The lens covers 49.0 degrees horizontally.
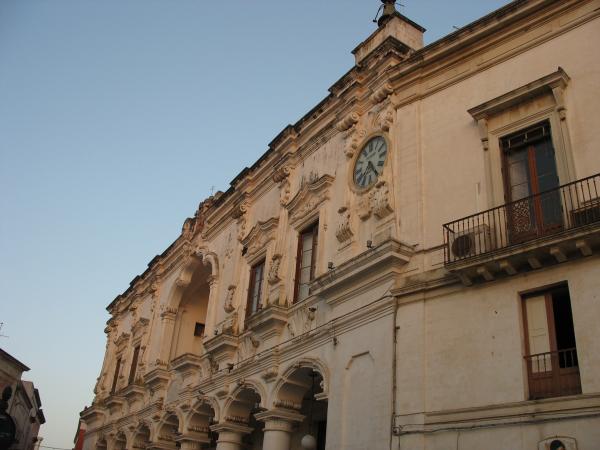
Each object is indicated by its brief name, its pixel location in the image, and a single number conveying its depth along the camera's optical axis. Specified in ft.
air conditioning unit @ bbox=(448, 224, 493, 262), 35.12
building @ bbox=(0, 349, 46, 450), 125.68
